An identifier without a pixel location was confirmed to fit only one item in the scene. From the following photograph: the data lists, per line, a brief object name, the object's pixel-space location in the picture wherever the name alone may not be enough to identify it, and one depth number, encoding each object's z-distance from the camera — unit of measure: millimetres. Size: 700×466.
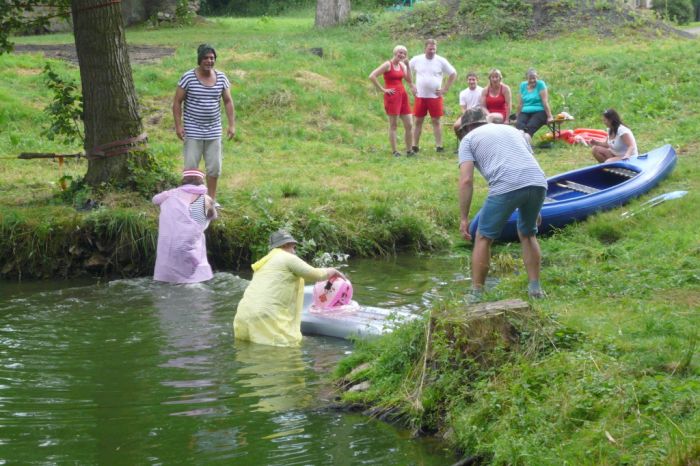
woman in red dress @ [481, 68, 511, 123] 18688
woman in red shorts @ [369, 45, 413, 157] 18766
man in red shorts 19281
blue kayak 13773
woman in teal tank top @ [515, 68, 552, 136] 19469
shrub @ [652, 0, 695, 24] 41688
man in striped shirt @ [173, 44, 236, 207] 13359
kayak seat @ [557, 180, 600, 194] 14891
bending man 9328
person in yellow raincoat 9570
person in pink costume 12055
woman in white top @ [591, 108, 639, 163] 15805
